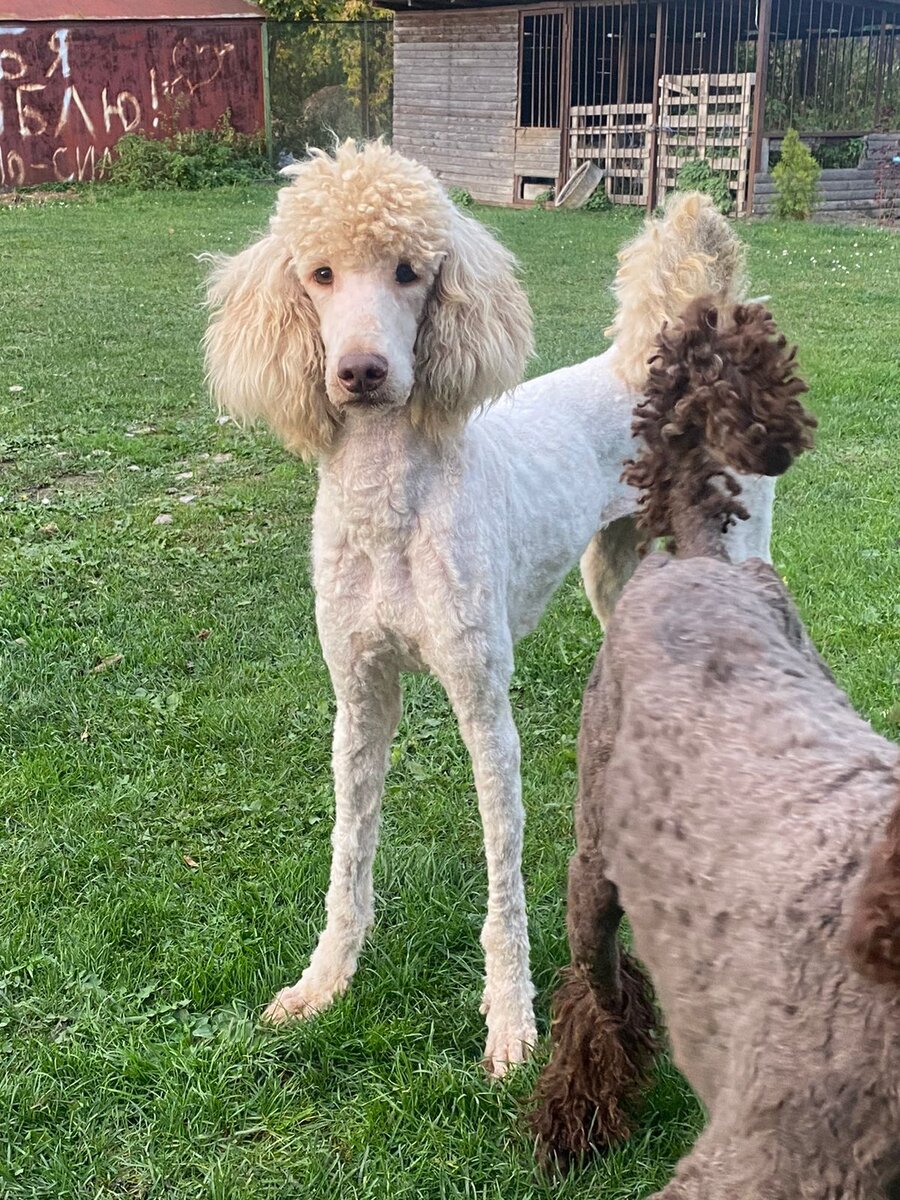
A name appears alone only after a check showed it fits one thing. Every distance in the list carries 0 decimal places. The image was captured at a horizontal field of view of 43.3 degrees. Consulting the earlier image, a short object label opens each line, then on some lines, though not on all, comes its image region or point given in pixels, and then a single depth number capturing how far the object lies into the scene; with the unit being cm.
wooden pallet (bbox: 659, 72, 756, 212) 1698
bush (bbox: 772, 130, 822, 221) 1642
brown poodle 141
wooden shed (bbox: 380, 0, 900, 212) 1820
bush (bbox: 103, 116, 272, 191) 1919
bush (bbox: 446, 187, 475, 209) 1755
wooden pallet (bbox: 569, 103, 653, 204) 1830
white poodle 247
